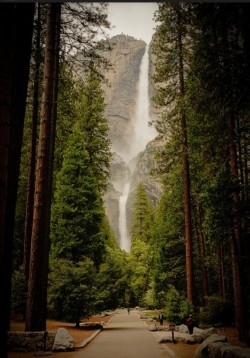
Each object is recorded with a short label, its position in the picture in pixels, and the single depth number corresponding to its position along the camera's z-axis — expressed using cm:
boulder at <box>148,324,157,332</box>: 1761
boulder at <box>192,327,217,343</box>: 1216
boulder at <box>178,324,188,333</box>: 1483
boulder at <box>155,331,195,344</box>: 1236
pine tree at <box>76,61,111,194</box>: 2578
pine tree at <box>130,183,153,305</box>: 4866
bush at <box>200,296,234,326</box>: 1823
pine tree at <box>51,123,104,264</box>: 2061
